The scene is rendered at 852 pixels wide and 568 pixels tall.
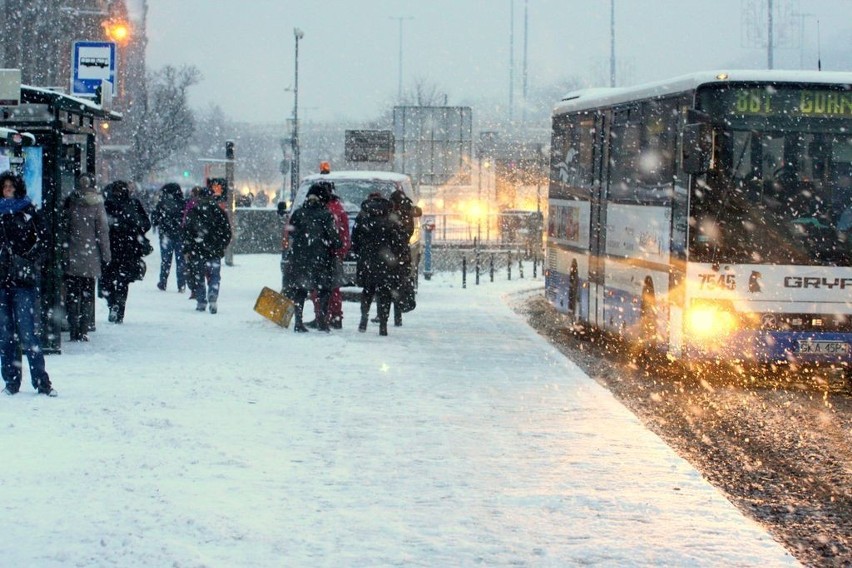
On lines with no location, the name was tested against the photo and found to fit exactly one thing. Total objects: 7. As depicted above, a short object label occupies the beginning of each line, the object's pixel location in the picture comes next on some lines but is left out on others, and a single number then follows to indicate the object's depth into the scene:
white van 22.91
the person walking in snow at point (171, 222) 24.91
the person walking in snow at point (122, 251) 18.77
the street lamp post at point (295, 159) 50.83
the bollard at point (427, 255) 32.61
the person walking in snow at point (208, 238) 20.55
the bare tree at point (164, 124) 70.94
